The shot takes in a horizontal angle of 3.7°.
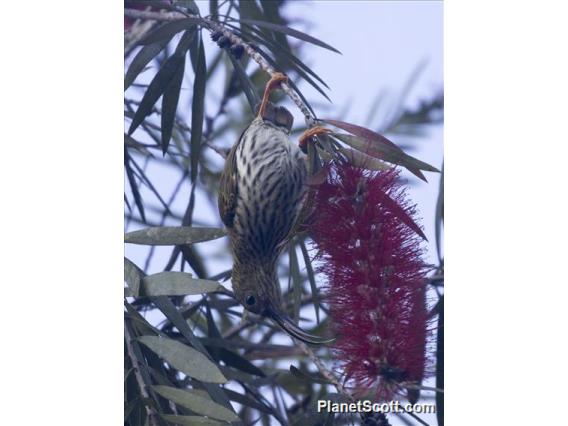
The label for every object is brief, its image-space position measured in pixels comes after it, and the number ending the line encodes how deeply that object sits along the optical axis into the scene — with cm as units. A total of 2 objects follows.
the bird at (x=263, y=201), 437
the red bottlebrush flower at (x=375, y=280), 429
